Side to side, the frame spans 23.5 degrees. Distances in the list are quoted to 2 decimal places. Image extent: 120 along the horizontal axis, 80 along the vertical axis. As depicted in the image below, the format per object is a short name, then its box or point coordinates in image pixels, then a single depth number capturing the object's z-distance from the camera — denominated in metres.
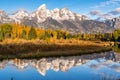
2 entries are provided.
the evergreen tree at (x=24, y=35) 178.73
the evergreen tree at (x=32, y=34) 175.38
